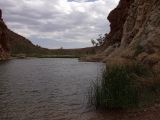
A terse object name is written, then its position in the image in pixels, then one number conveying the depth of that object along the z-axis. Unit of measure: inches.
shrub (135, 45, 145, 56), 718.8
